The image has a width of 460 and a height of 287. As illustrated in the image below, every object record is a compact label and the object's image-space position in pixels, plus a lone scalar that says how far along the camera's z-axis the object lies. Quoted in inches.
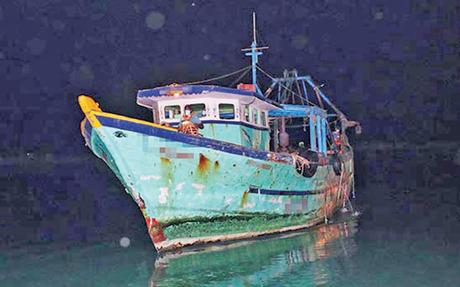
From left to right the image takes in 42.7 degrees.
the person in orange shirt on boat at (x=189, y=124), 633.6
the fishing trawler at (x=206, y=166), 598.5
